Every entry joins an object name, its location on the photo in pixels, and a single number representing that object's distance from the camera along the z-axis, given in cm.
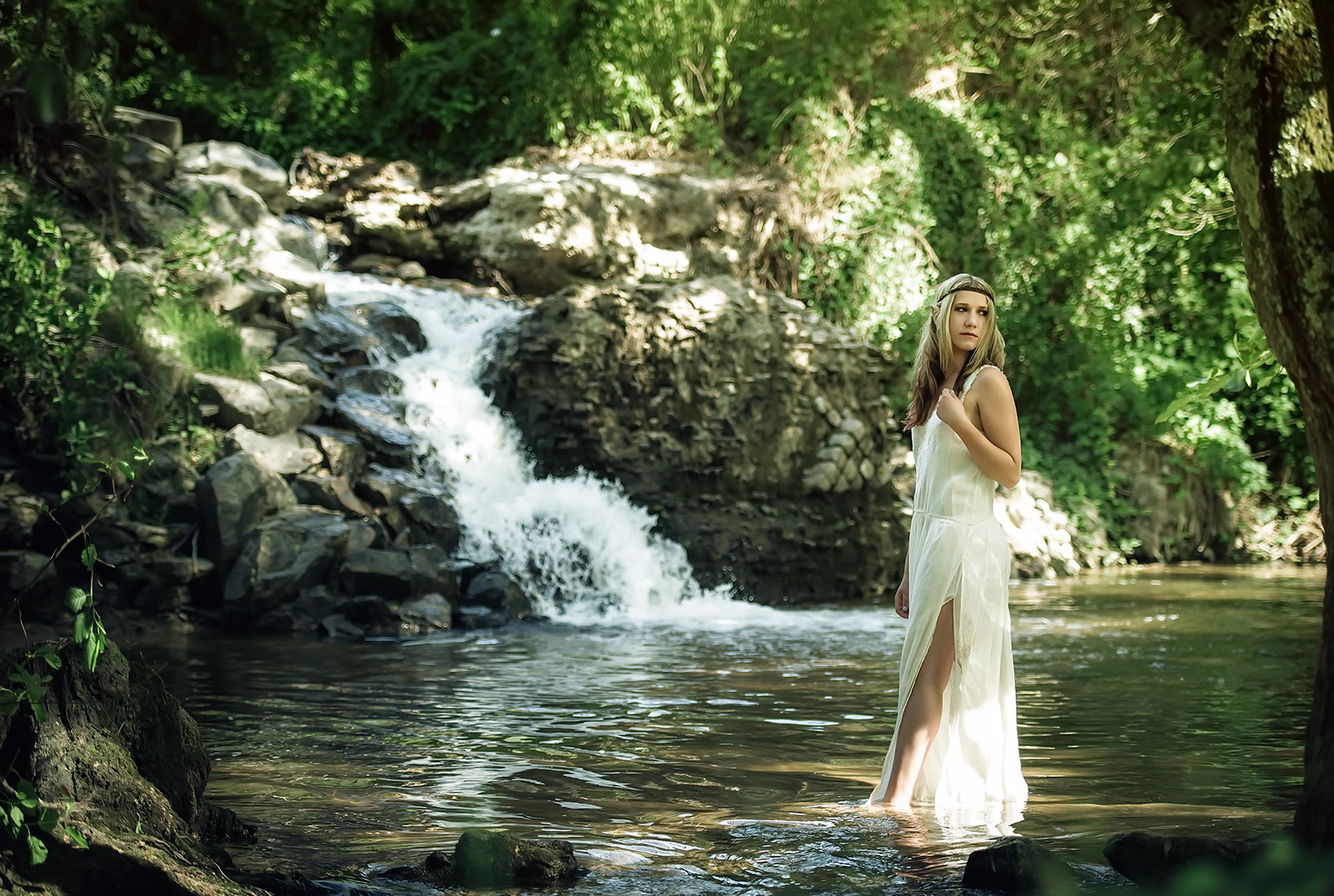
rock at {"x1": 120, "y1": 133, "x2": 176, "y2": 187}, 1427
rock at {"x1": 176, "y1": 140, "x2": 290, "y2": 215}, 1571
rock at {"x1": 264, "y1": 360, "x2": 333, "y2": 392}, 1252
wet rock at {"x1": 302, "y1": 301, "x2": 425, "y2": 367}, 1365
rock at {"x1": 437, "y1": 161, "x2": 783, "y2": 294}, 1734
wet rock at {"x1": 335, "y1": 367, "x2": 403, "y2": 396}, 1317
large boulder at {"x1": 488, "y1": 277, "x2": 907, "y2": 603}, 1324
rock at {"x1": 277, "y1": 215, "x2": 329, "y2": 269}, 1534
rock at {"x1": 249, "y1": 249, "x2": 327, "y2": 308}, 1410
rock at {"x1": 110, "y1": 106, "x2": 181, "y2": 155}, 1509
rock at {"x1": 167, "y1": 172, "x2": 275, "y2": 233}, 1452
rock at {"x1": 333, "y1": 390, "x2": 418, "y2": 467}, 1236
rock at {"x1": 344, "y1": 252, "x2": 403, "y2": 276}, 1695
